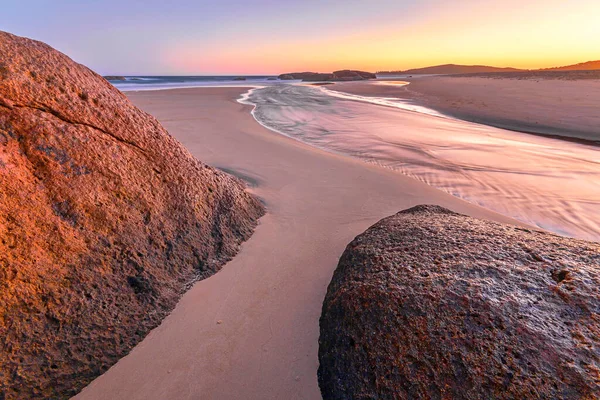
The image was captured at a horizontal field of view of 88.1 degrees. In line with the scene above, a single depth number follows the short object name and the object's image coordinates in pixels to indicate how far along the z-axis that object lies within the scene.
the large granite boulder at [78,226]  1.63
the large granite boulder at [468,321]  1.23
